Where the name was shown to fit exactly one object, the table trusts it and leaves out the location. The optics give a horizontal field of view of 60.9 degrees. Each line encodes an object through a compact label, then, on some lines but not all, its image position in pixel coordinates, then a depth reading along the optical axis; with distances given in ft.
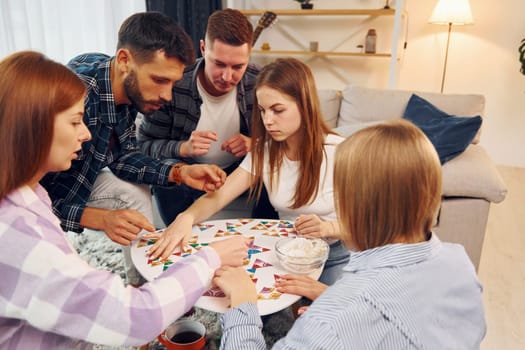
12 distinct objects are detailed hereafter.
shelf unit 11.58
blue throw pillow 7.06
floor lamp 11.74
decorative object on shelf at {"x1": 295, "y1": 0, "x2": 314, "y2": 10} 12.94
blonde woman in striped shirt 2.28
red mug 4.36
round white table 3.48
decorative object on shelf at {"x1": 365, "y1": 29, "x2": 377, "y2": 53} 12.71
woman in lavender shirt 2.46
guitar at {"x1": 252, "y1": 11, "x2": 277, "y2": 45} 10.49
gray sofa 6.63
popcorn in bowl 3.79
